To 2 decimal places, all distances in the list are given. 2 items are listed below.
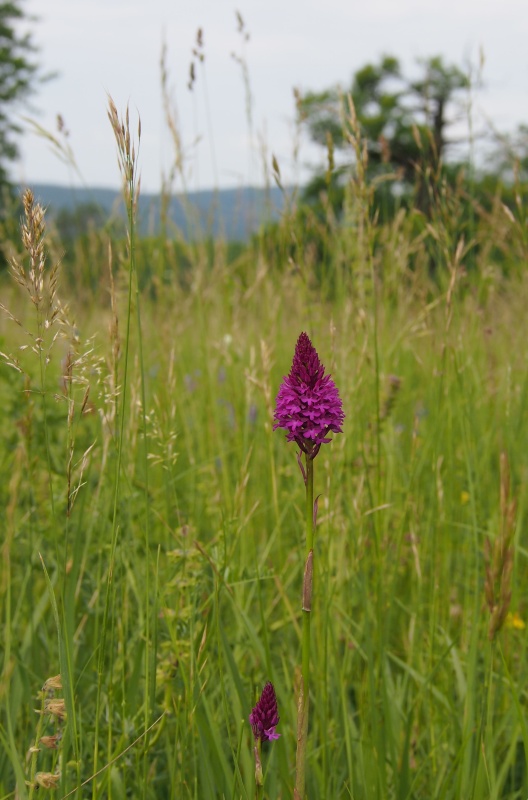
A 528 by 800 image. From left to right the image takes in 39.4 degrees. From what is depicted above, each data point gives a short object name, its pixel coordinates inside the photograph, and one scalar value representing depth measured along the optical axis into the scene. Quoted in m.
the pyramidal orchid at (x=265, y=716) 0.85
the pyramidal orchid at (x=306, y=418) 0.78
